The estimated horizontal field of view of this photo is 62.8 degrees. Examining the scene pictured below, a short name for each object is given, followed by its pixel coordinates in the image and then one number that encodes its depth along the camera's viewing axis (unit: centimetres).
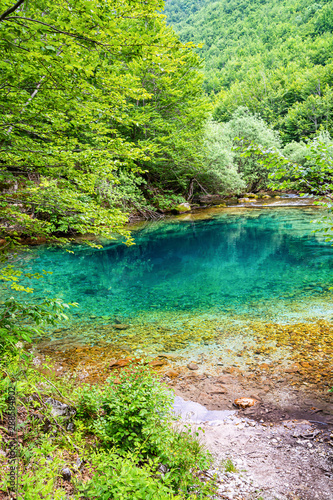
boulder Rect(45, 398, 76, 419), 351
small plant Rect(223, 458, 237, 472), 346
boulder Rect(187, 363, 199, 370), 624
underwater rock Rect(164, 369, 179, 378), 594
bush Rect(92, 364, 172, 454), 318
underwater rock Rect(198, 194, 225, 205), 3609
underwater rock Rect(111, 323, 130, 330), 838
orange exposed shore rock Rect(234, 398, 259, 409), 496
